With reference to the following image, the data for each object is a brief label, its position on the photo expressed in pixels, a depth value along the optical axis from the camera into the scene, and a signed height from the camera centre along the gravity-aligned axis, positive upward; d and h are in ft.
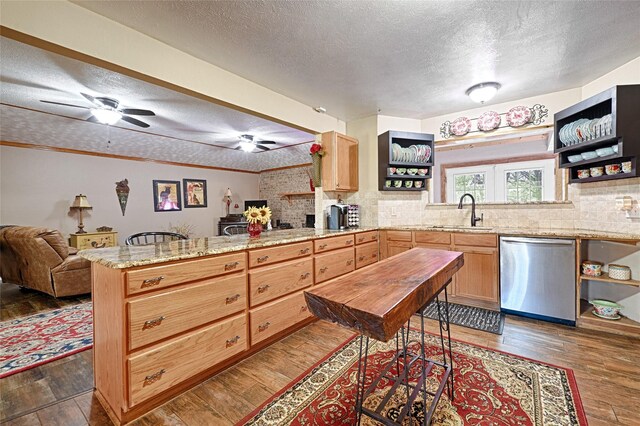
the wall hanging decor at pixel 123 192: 20.51 +1.38
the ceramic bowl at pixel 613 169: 8.50 +1.17
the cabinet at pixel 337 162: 12.26 +2.17
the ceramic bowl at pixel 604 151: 8.34 +1.71
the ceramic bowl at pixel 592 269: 8.71 -2.07
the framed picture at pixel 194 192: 24.22 +1.57
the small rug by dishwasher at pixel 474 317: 8.91 -3.99
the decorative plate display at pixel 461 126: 12.68 +3.86
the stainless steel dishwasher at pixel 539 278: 8.80 -2.49
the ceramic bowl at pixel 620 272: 8.30 -2.10
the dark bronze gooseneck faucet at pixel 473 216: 11.94 -0.42
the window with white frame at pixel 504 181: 15.33 +1.55
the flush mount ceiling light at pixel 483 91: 9.99 +4.36
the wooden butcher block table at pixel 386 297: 3.28 -1.24
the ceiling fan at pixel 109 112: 11.61 +4.46
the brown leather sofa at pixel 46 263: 11.94 -2.39
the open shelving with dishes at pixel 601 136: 7.82 +2.22
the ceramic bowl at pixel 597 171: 9.05 +1.16
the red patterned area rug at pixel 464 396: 5.03 -3.94
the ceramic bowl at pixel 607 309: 8.40 -3.27
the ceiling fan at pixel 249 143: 18.11 +4.56
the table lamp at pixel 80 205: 18.18 +0.37
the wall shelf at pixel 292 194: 25.18 +1.36
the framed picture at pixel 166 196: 22.48 +1.19
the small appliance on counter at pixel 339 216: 12.19 -0.37
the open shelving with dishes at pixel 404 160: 12.60 +2.28
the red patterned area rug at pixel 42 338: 7.32 -4.09
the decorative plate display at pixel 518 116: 11.39 +3.87
